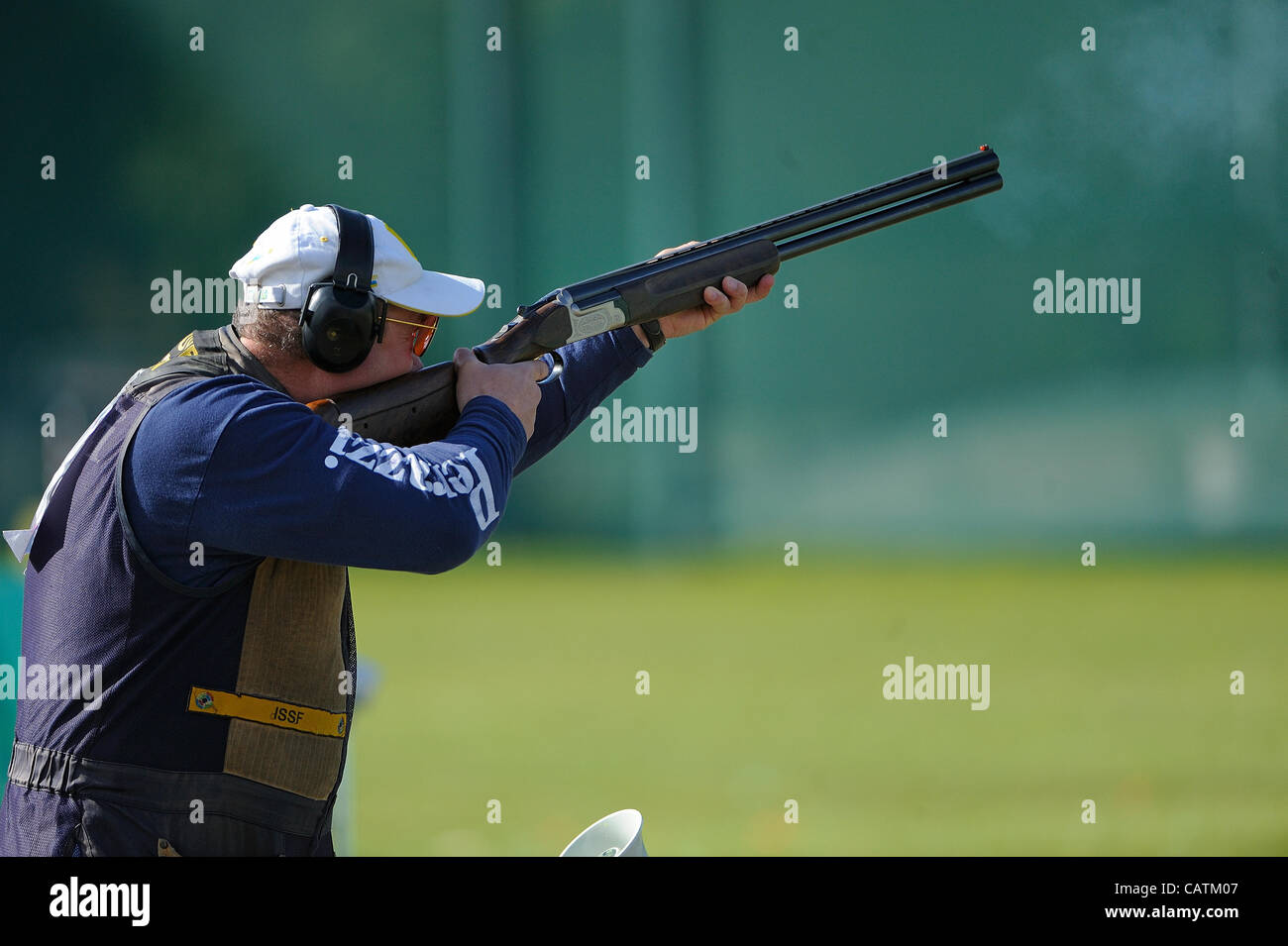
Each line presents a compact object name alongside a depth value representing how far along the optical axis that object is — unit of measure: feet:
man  14.80
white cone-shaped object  17.08
